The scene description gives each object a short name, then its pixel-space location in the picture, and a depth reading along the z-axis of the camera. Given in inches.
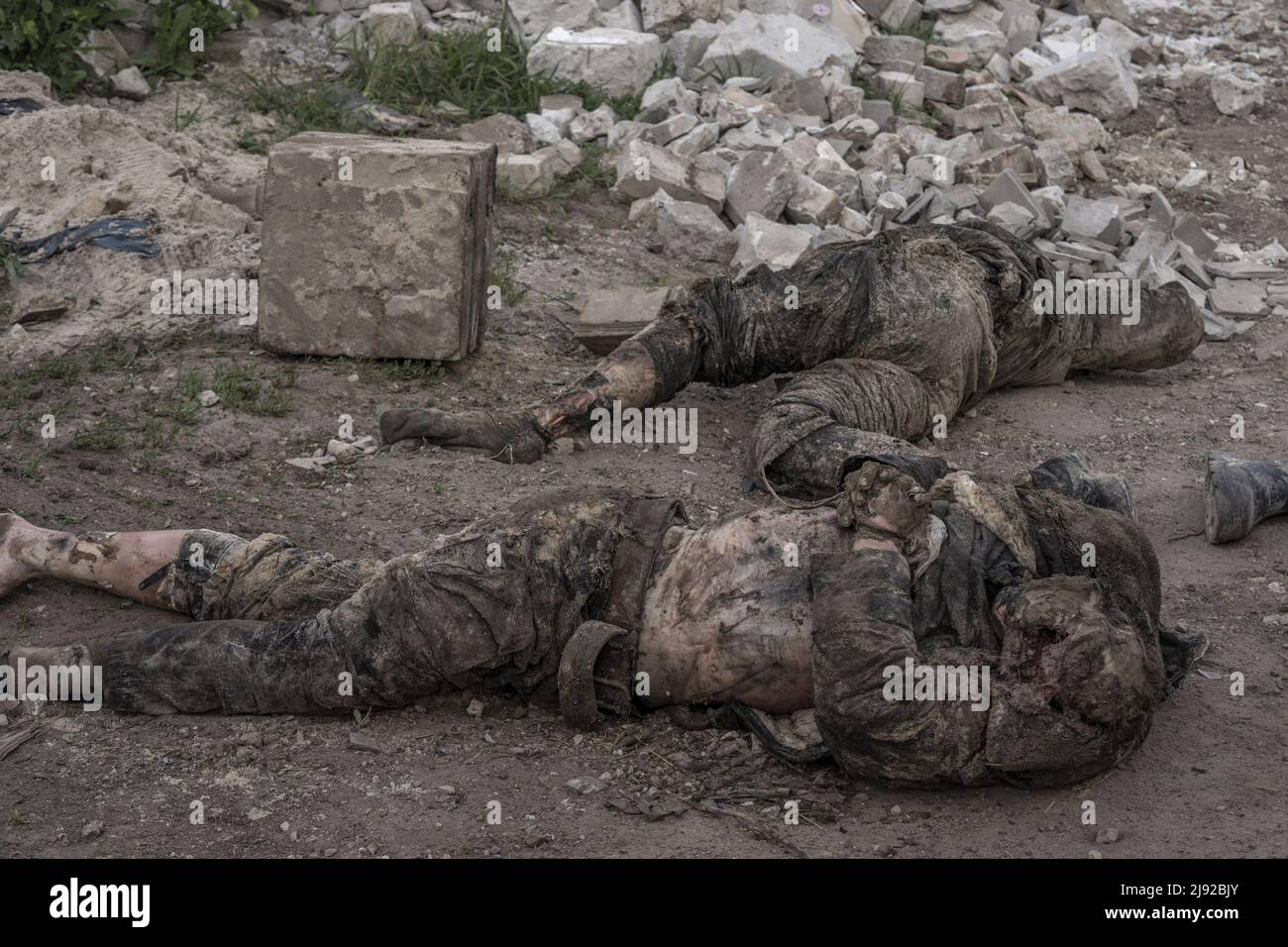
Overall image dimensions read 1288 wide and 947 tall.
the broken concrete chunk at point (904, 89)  319.0
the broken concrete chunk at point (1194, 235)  273.9
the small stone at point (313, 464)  182.9
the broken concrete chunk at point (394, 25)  313.1
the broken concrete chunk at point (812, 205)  258.7
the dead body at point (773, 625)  117.4
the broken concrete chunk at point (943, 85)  325.7
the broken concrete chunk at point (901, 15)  351.3
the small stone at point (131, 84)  286.2
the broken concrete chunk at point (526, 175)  270.7
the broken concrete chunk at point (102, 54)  287.3
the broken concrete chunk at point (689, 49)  319.3
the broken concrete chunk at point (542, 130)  288.7
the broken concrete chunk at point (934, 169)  277.6
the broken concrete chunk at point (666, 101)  298.4
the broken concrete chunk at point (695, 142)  283.4
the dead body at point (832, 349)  185.0
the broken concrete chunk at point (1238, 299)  252.2
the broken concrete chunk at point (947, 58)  335.0
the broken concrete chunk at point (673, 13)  328.8
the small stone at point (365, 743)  129.3
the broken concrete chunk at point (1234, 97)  348.8
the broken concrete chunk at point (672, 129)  288.7
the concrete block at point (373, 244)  201.6
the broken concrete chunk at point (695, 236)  258.8
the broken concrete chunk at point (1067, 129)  314.0
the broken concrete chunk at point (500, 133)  285.7
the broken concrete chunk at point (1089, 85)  333.7
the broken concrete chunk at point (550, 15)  324.5
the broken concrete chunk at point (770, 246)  246.7
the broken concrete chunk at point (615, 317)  218.7
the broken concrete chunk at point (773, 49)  314.3
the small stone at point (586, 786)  124.0
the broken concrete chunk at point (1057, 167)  290.8
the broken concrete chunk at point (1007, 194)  263.1
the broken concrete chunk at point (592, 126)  294.7
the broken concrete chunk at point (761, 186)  260.7
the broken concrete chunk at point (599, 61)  310.7
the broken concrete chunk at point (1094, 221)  261.4
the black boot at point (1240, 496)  169.5
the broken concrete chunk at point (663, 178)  269.6
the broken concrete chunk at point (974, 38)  345.1
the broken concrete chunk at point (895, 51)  334.6
